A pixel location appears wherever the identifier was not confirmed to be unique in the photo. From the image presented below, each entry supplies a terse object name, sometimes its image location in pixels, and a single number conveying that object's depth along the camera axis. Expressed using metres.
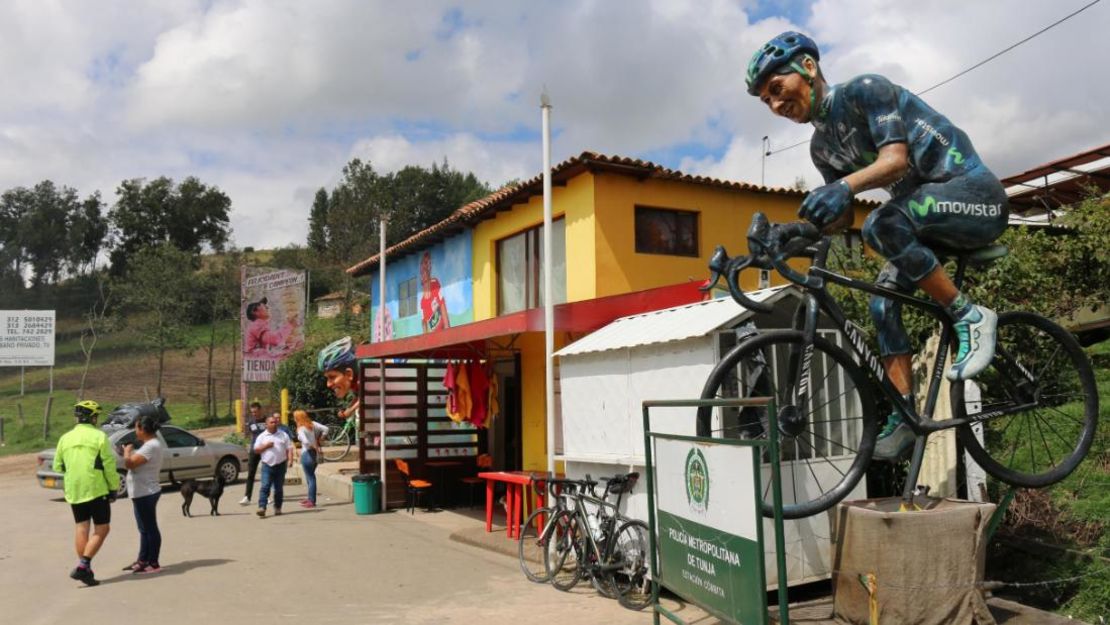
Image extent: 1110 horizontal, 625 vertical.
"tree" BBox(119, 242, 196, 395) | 35.06
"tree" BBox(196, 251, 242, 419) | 36.78
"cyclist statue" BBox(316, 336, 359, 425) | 17.64
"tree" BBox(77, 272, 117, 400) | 36.63
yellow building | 12.16
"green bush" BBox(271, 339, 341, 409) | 28.20
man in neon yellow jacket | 8.24
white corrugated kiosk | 6.72
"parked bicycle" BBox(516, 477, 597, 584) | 8.14
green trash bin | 13.59
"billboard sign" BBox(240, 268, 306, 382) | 24.05
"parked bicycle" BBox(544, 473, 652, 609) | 7.41
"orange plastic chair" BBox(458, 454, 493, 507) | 13.90
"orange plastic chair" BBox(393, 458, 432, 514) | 13.38
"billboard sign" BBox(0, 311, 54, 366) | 31.42
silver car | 17.34
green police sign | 3.90
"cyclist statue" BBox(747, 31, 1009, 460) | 4.36
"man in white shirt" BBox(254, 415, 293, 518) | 13.53
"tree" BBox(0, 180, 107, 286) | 62.97
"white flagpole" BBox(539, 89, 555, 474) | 9.09
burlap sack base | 4.53
